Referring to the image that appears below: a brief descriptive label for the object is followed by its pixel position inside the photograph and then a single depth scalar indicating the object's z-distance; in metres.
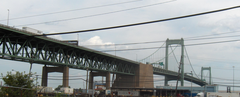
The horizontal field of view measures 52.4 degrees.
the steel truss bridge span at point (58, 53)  55.09
